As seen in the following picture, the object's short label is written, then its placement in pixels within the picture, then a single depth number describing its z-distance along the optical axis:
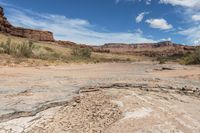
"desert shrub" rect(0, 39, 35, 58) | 12.53
